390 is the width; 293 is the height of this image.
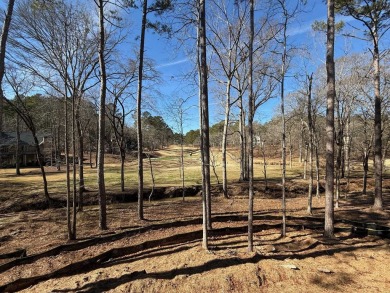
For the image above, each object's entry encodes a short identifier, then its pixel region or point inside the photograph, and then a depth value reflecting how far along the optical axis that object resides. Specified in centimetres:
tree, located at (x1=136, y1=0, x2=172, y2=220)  1000
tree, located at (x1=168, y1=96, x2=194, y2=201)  1661
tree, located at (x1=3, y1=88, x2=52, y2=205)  1101
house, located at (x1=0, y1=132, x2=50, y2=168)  3544
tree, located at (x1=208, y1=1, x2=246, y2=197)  1517
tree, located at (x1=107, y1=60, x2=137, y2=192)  1489
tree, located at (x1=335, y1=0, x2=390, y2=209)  1178
